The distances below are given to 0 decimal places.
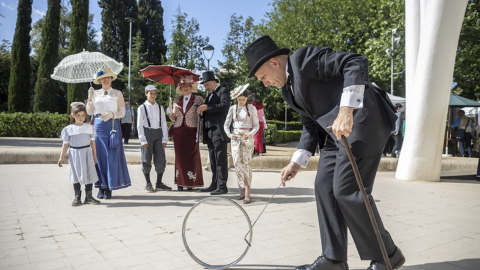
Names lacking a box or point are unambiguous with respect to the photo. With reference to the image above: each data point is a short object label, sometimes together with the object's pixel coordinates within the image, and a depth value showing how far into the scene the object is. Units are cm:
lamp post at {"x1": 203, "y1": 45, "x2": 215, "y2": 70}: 1717
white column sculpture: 816
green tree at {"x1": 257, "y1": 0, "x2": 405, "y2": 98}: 2583
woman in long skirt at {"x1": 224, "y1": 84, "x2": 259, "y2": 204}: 678
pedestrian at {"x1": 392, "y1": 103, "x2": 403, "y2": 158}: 1456
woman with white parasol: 704
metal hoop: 362
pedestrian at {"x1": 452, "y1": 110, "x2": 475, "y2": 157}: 1588
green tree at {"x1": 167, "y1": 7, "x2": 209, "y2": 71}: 2971
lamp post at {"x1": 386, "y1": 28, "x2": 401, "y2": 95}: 1972
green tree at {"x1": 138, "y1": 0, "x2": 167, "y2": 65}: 4784
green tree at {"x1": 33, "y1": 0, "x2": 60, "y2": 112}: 3294
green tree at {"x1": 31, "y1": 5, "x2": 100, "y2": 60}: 4974
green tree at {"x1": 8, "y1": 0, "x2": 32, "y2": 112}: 3112
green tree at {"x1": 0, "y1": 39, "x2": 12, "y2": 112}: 3575
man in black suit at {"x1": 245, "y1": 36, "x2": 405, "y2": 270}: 283
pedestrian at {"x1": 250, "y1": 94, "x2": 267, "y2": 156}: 1178
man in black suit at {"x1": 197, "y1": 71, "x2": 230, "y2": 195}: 770
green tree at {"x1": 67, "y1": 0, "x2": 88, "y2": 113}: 3266
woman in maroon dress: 802
